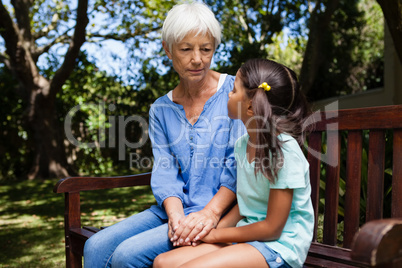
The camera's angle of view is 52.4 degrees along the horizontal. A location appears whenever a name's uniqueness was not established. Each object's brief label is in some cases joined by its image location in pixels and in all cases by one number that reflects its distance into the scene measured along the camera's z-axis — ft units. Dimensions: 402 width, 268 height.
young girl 5.65
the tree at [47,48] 29.60
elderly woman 6.57
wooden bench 6.84
